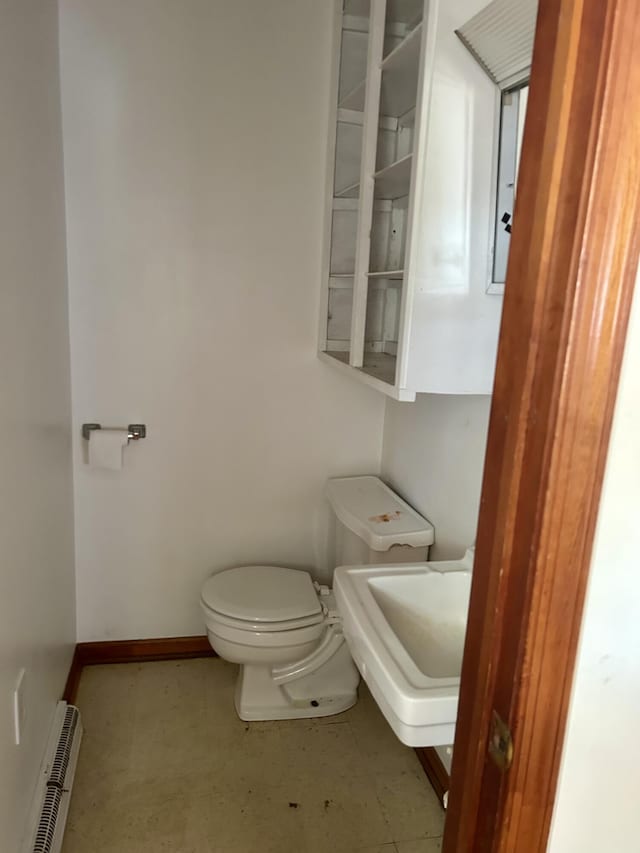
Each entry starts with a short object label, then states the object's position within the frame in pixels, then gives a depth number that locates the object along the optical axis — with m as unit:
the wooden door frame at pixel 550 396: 0.57
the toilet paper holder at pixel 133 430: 2.27
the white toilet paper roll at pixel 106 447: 2.23
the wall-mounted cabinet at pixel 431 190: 1.40
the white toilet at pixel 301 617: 2.05
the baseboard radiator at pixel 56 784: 1.57
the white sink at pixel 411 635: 1.16
